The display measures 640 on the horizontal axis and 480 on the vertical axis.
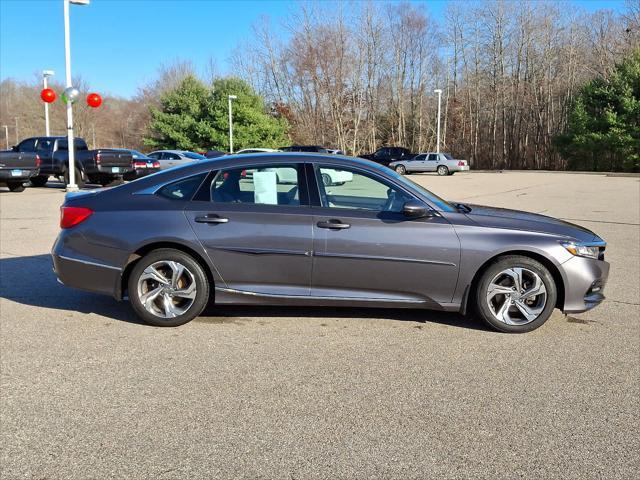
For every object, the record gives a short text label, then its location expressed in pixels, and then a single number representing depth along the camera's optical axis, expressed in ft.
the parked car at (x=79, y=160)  67.15
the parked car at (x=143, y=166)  80.53
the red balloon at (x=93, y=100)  63.82
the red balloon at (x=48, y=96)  70.33
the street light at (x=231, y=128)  140.77
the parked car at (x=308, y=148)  96.53
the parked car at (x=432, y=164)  130.41
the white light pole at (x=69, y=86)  59.93
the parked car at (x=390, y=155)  143.13
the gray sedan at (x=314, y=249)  15.70
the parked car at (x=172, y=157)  96.53
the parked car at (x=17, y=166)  60.39
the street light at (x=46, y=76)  88.58
